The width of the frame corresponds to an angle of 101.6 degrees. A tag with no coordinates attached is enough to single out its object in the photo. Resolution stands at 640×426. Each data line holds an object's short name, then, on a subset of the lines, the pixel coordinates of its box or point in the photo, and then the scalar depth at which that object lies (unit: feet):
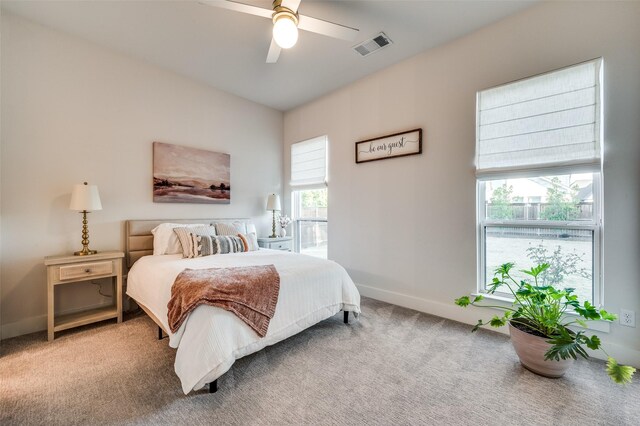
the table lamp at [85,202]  8.23
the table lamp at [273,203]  13.94
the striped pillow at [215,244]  9.47
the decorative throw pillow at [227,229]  11.21
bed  5.34
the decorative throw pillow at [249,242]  10.69
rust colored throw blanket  5.68
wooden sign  10.16
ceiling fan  6.33
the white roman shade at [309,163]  13.55
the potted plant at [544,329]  5.46
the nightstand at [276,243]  13.19
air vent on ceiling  8.93
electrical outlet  6.42
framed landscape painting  10.91
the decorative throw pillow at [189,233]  9.39
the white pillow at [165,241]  9.82
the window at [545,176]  6.97
